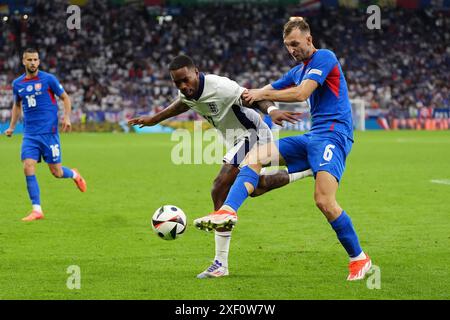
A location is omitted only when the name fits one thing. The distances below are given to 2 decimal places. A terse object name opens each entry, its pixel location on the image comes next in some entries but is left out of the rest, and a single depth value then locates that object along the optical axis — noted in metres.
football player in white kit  14.68
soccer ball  14.91
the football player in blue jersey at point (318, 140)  14.09
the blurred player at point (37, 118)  23.77
